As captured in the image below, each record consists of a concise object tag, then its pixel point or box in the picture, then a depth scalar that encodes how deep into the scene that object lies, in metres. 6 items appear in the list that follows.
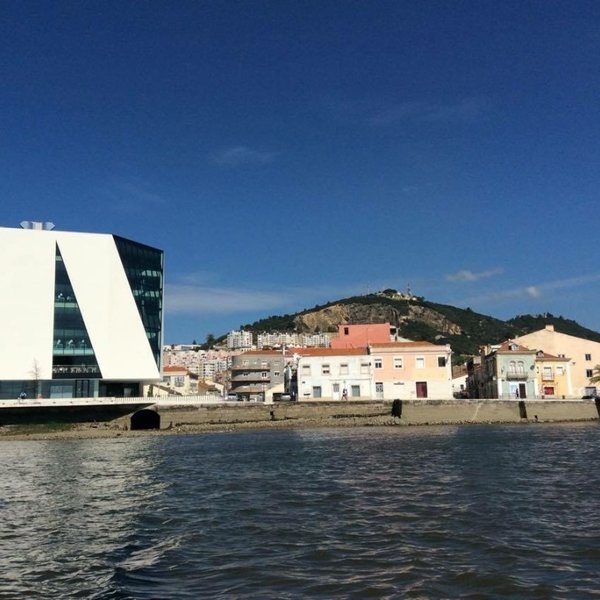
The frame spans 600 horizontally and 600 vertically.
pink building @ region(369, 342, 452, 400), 63.44
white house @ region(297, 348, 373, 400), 64.38
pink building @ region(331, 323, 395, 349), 76.25
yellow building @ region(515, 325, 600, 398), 70.12
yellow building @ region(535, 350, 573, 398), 68.12
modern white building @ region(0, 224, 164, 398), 62.41
